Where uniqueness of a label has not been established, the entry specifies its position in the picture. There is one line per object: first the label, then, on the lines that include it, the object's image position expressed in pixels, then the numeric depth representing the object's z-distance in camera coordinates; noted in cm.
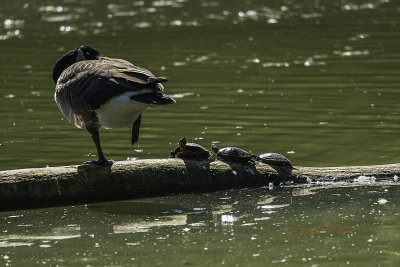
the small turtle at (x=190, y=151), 1941
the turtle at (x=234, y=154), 1919
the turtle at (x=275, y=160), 1946
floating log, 1791
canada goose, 1792
